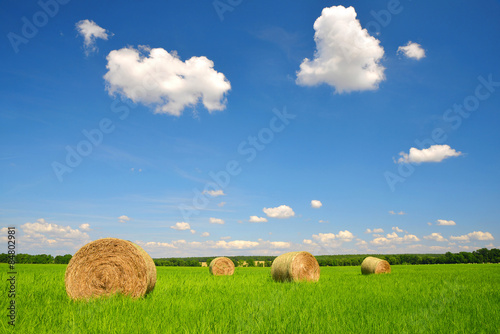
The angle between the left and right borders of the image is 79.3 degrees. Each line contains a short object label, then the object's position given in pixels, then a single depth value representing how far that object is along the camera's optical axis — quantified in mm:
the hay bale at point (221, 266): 22719
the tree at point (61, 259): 62359
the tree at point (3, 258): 57953
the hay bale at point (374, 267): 22641
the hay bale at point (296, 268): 14227
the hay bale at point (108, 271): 8523
